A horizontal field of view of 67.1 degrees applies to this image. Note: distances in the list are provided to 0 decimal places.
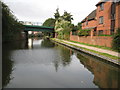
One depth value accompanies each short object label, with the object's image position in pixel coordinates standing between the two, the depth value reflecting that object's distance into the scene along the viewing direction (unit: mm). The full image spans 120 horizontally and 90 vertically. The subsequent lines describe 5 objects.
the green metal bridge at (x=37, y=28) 46445
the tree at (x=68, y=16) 53343
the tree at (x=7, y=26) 18970
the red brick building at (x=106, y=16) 16944
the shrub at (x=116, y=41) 10953
